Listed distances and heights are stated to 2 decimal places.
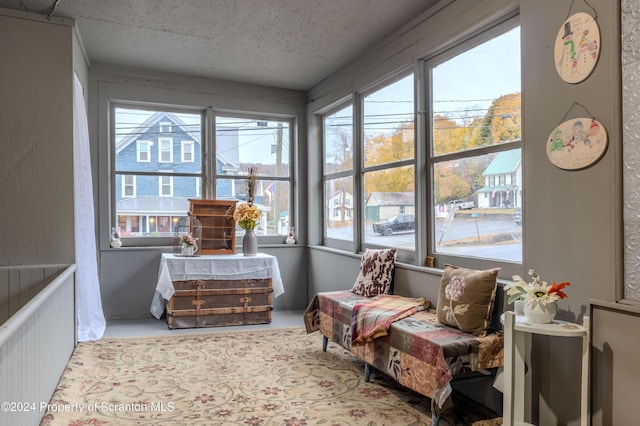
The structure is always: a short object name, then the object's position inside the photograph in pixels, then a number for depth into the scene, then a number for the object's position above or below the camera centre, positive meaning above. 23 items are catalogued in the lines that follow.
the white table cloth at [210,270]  4.72 -0.69
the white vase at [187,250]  4.99 -0.48
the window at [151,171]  5.30 +0.42
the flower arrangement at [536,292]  2.23 -0.45
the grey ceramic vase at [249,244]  5.28 -0.45
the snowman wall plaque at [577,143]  2.25 +0.30
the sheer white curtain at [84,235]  4.05 -0.26
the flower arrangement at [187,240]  4.98 -0.38
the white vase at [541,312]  2.24 -0.54
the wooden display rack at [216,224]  5.36 -0.22
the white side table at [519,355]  2.14 -0.78
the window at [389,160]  3.99 +0.41
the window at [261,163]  5.76 +0.55
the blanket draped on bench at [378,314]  3.09 -0.78
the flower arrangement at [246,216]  5.27 -0.12
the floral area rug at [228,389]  2.75 -1.28
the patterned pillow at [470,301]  2.74 -0.60
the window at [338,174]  5.11 +0.36
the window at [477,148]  2.95 +0.39
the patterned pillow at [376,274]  3.91 -0.61
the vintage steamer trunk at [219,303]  4.78 -1.05
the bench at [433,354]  2.52 -0.90
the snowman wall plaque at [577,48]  2.27 +0.80
